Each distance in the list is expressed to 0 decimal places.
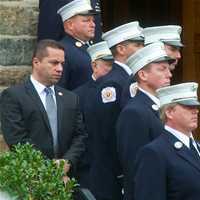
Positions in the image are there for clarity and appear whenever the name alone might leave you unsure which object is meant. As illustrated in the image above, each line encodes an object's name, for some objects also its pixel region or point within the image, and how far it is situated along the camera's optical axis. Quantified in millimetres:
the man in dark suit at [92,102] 15416
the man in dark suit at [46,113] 14602
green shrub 10672
